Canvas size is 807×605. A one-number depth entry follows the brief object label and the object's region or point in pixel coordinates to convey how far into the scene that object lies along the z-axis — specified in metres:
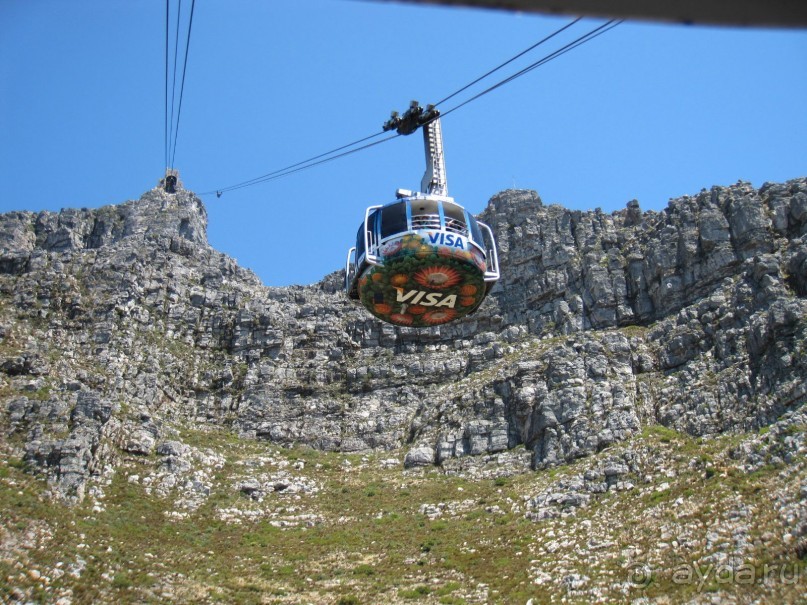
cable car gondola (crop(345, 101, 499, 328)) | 21.55
